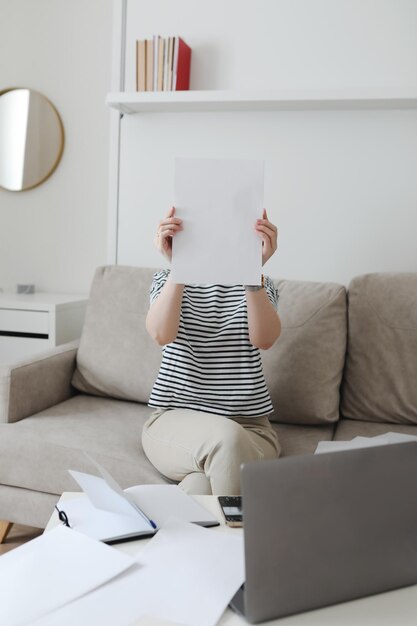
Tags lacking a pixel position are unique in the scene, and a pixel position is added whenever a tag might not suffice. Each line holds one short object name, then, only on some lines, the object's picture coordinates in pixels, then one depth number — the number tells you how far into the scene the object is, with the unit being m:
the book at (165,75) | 2.54
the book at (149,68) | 2.56
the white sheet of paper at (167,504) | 1.08
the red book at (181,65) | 2.50
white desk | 0.79
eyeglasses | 1.05
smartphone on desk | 1.08
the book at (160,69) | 2.54
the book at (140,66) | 2.57
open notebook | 1.03
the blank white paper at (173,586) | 0.80
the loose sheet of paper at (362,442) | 1.30
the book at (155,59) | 2.52
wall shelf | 2.30
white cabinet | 2.70
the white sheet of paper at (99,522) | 1.02
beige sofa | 1.92
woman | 1.70
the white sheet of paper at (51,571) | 0.82
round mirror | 3.12
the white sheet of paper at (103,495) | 1.05
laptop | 0.77
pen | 1.04
